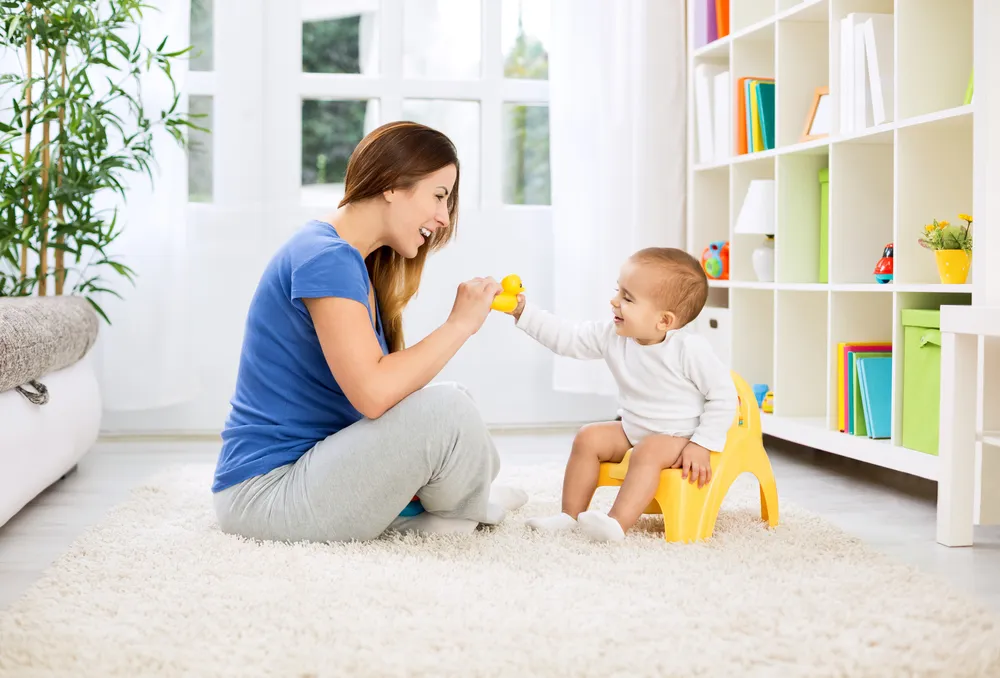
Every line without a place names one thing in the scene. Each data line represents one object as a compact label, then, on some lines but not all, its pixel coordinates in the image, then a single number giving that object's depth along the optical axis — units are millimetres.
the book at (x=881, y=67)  2371
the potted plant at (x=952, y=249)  2076
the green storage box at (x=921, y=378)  2131
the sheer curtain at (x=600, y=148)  3289
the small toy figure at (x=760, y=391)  2914
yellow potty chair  1746
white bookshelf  2240
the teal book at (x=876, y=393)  2346
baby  1760
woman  1601
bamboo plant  2572
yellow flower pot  2074
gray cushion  1883
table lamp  2814
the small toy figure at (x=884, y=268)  2352
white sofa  1890
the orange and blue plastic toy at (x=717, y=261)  3100
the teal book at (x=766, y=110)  2869
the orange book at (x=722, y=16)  3135
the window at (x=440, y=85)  3338
